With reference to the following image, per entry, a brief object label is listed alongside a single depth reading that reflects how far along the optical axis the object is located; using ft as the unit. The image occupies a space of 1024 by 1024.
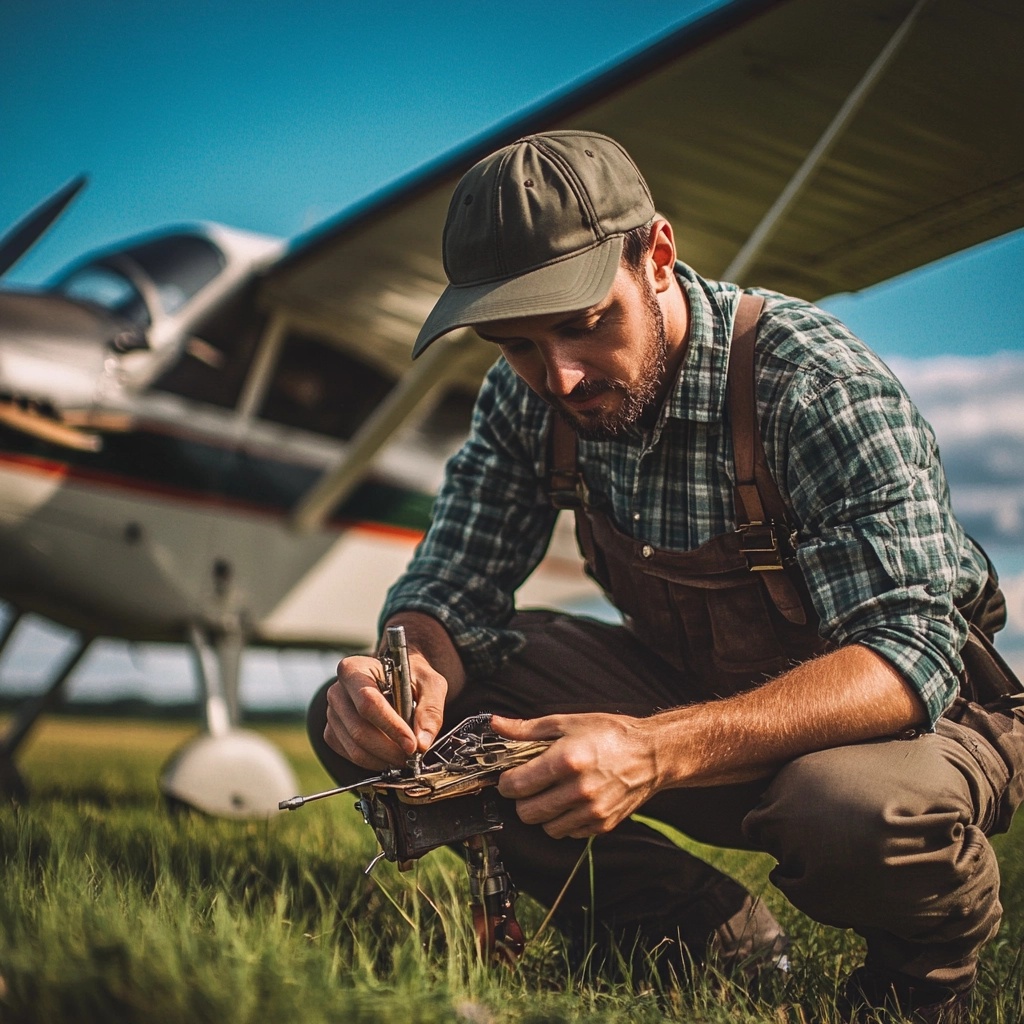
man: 5.26
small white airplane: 11.84
